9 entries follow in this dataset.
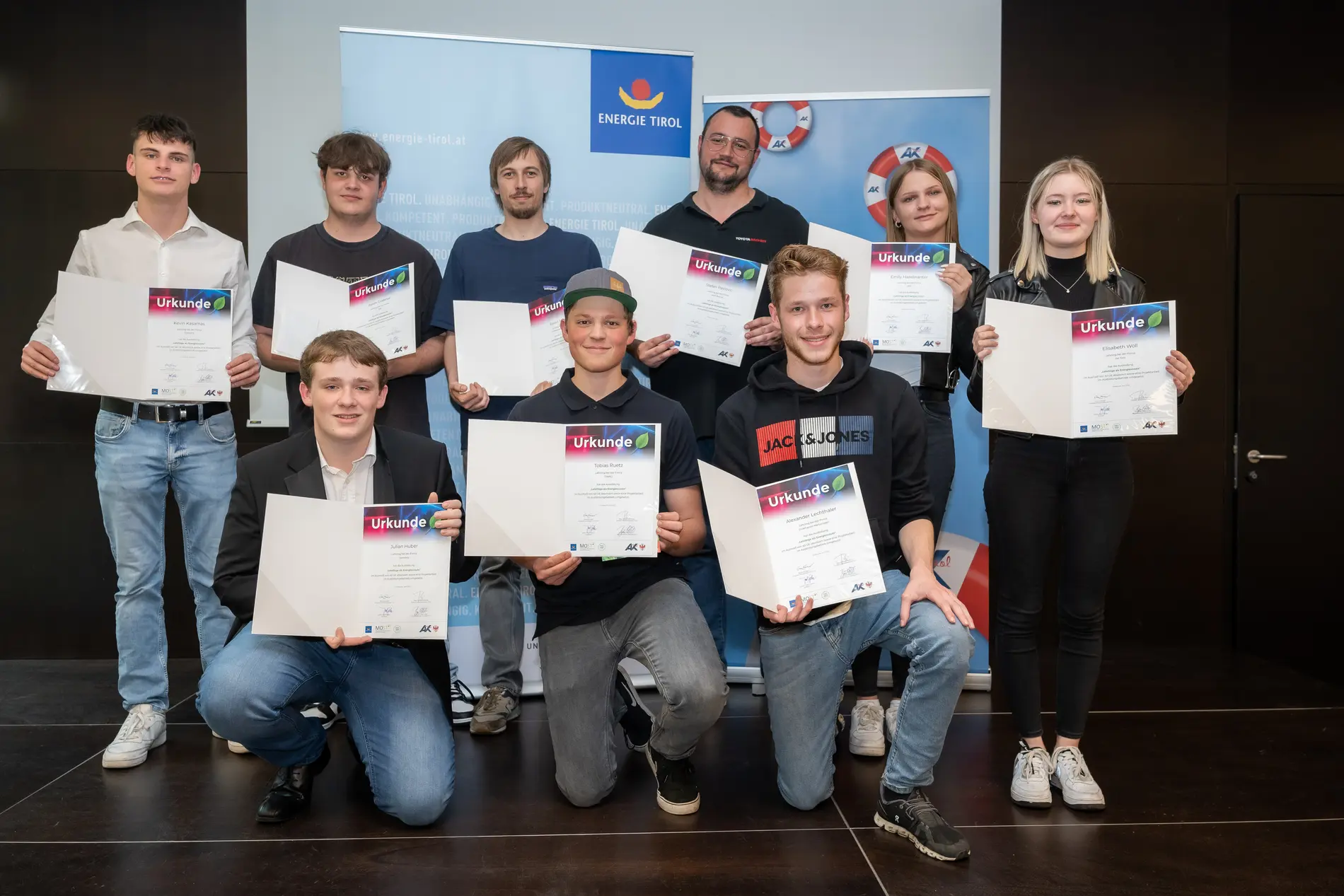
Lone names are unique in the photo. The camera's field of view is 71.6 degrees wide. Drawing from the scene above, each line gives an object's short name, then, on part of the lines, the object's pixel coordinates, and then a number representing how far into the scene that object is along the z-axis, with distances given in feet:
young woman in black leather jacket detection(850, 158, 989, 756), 10.74
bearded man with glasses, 11.85
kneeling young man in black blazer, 8.52
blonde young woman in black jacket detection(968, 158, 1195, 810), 9.07
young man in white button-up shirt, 10.62
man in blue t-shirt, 11.62
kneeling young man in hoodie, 8.89
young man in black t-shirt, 10.99
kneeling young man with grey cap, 9.05
